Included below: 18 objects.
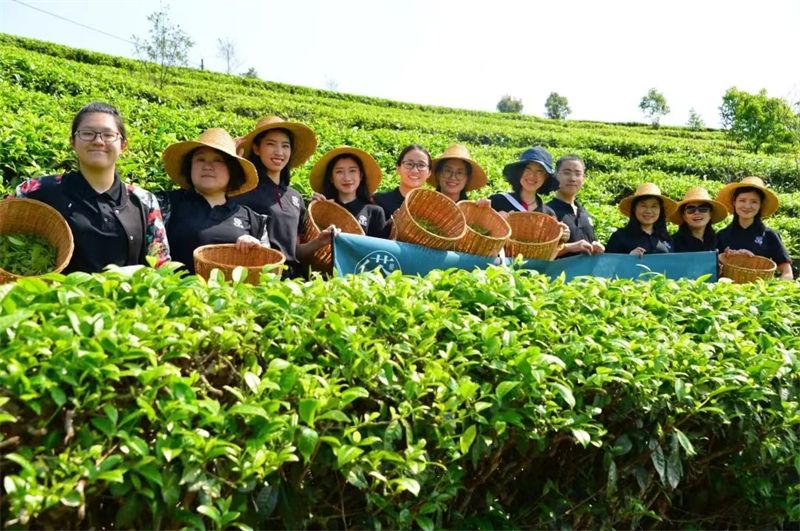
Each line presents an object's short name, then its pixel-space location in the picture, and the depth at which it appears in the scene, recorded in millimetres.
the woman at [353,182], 4535
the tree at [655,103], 51000
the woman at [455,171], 5020
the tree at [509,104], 81875
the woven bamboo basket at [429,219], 4031
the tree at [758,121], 23781
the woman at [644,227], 5191
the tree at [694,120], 41062
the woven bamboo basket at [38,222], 2994
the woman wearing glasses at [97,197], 3201
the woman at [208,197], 3686
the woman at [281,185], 4043
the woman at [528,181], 5059
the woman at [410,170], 4758
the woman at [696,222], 5480
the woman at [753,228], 5426
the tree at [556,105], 78625
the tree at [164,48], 25117
